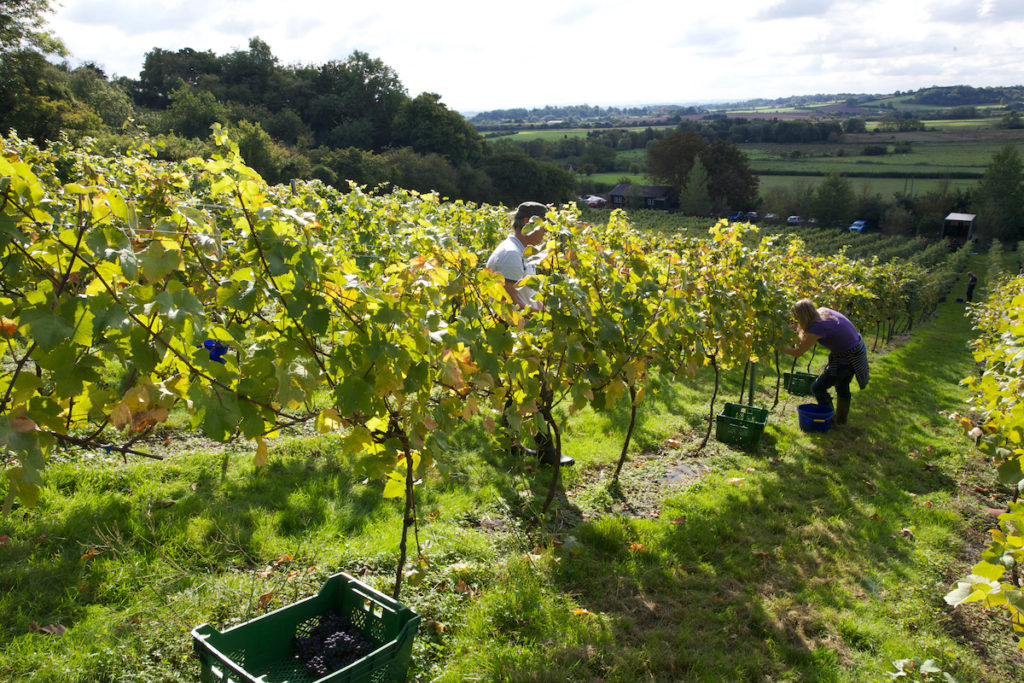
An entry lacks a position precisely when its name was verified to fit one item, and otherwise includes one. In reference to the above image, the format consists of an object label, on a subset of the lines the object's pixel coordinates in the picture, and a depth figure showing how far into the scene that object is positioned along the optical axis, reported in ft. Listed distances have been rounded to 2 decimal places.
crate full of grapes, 8.11
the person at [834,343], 22.62
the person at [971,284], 94.17
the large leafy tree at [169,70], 194.70
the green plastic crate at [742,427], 21.11
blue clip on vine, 18.34
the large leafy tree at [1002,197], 177.06
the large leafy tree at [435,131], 172.86
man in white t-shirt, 15.34
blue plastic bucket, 23.50
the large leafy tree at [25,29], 84.64
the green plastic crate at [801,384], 29.81
